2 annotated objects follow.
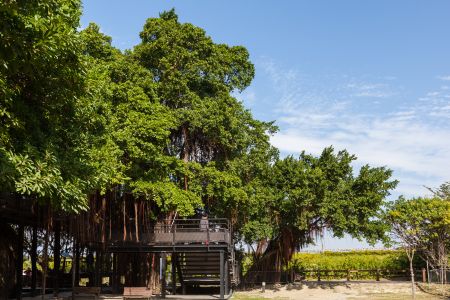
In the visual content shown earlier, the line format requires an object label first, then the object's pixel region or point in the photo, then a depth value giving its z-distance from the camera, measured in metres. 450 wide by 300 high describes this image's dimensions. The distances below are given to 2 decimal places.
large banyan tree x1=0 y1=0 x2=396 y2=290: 9.82
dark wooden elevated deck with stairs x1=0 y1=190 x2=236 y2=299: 19.45
